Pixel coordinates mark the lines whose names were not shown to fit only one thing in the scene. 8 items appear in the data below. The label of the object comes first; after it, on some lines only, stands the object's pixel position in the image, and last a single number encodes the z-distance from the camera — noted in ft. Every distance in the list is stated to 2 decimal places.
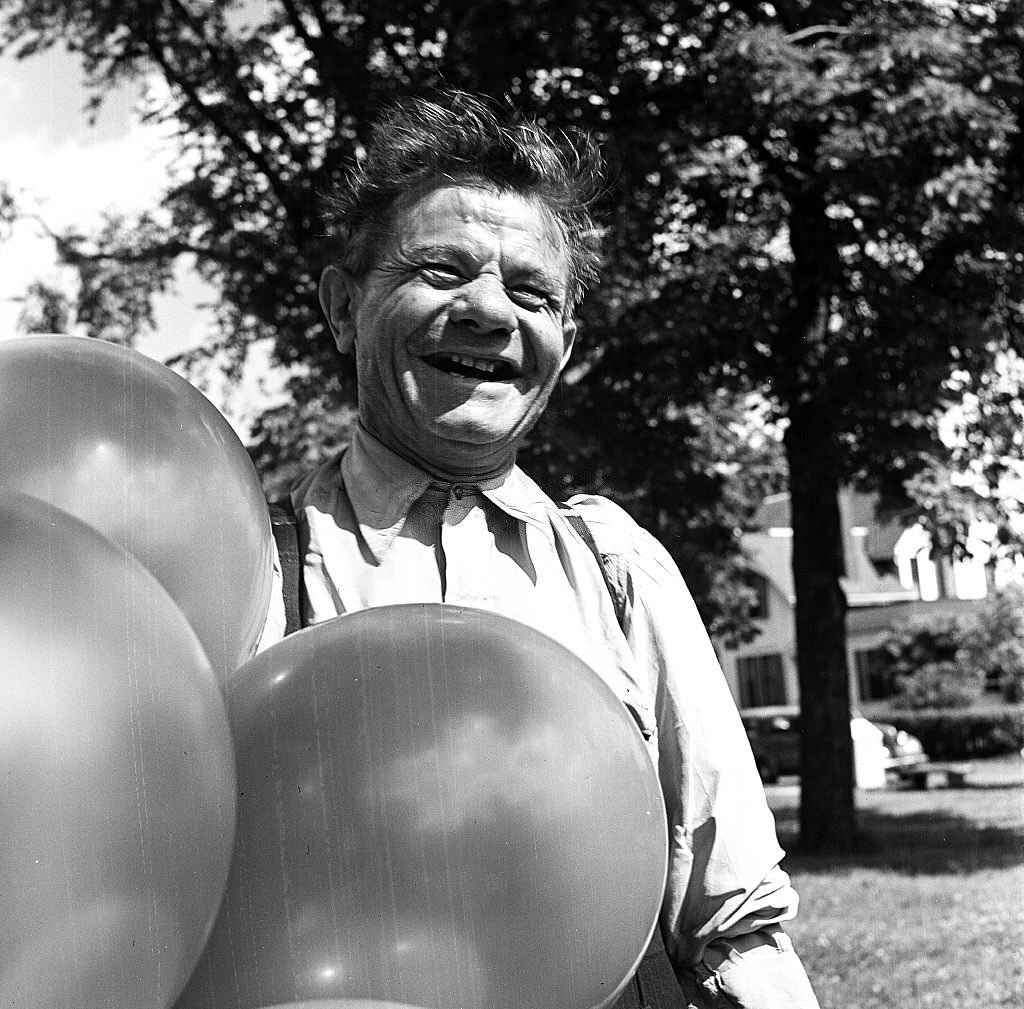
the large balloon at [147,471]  5.07
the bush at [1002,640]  84.38
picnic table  66.28
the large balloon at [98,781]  3.87
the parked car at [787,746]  73.56
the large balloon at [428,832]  4.60
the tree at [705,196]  27.40
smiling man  5.59
